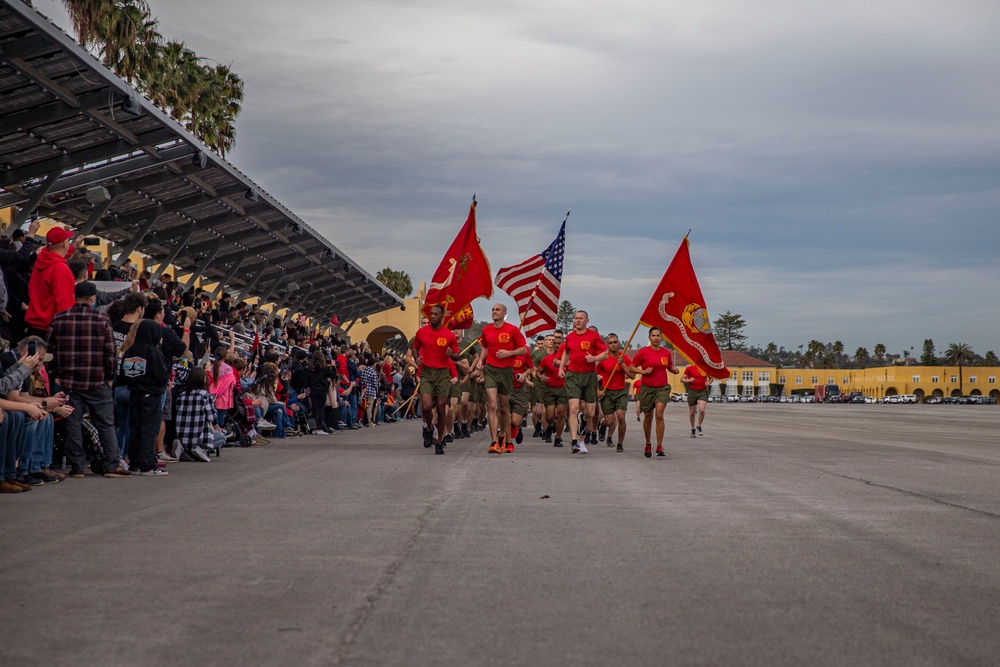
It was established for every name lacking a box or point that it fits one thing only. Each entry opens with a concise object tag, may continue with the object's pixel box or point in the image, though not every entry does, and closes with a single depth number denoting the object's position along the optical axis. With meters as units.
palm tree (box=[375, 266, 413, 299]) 107.75
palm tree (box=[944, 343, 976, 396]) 191.38
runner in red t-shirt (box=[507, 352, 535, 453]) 18.95
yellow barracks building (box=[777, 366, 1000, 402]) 173.62
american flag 24.56
